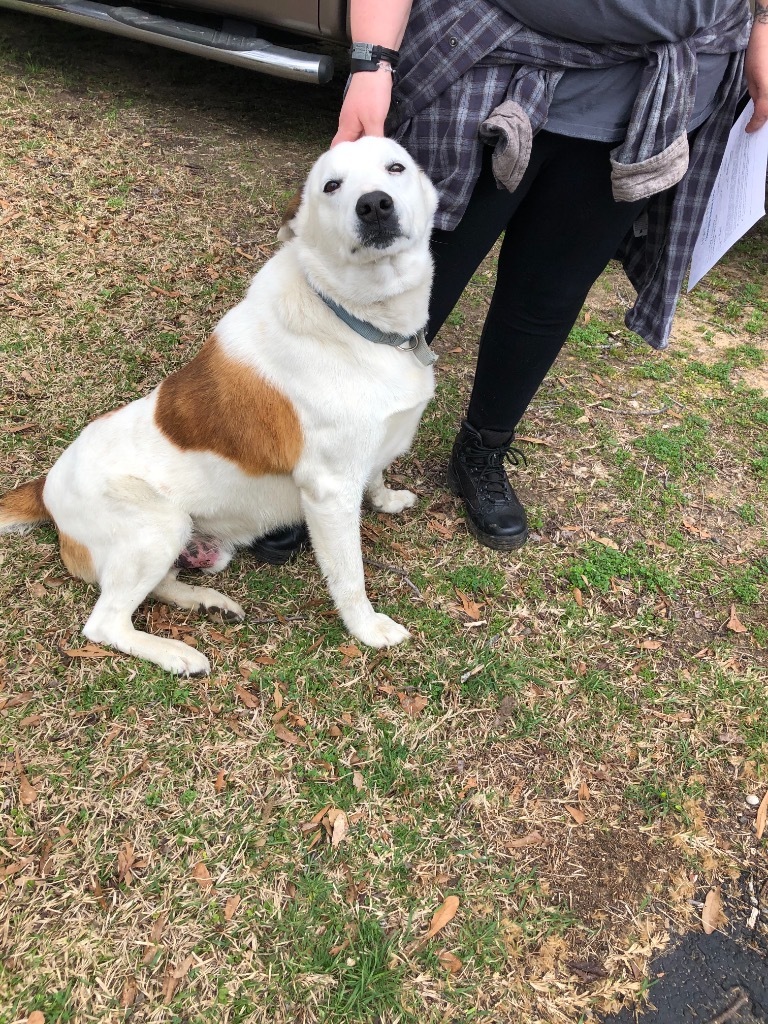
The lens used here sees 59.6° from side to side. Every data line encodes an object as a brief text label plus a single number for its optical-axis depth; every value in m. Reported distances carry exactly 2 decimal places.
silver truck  4.14
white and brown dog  2.00
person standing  1.81
